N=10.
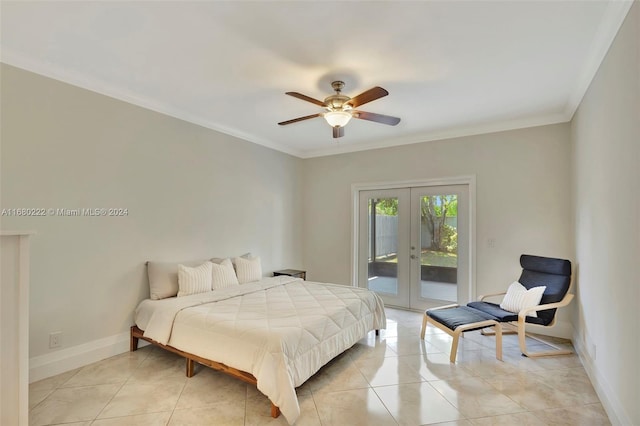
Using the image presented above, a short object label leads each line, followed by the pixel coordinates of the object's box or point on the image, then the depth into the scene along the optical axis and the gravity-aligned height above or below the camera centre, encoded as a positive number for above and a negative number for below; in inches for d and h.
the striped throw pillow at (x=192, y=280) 129.0 -27.6
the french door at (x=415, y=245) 172.7 -18.1
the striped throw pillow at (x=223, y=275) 142.6 -28.5
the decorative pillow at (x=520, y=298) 127.9 -36.2
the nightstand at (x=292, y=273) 195.6 -37.1
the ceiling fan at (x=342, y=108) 101.1 +38.2
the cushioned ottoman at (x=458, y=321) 117.0 -43.1
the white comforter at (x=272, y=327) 84.0 -37.0
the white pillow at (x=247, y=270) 161.2 -28.8
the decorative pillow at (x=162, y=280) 126.6 -26.7
